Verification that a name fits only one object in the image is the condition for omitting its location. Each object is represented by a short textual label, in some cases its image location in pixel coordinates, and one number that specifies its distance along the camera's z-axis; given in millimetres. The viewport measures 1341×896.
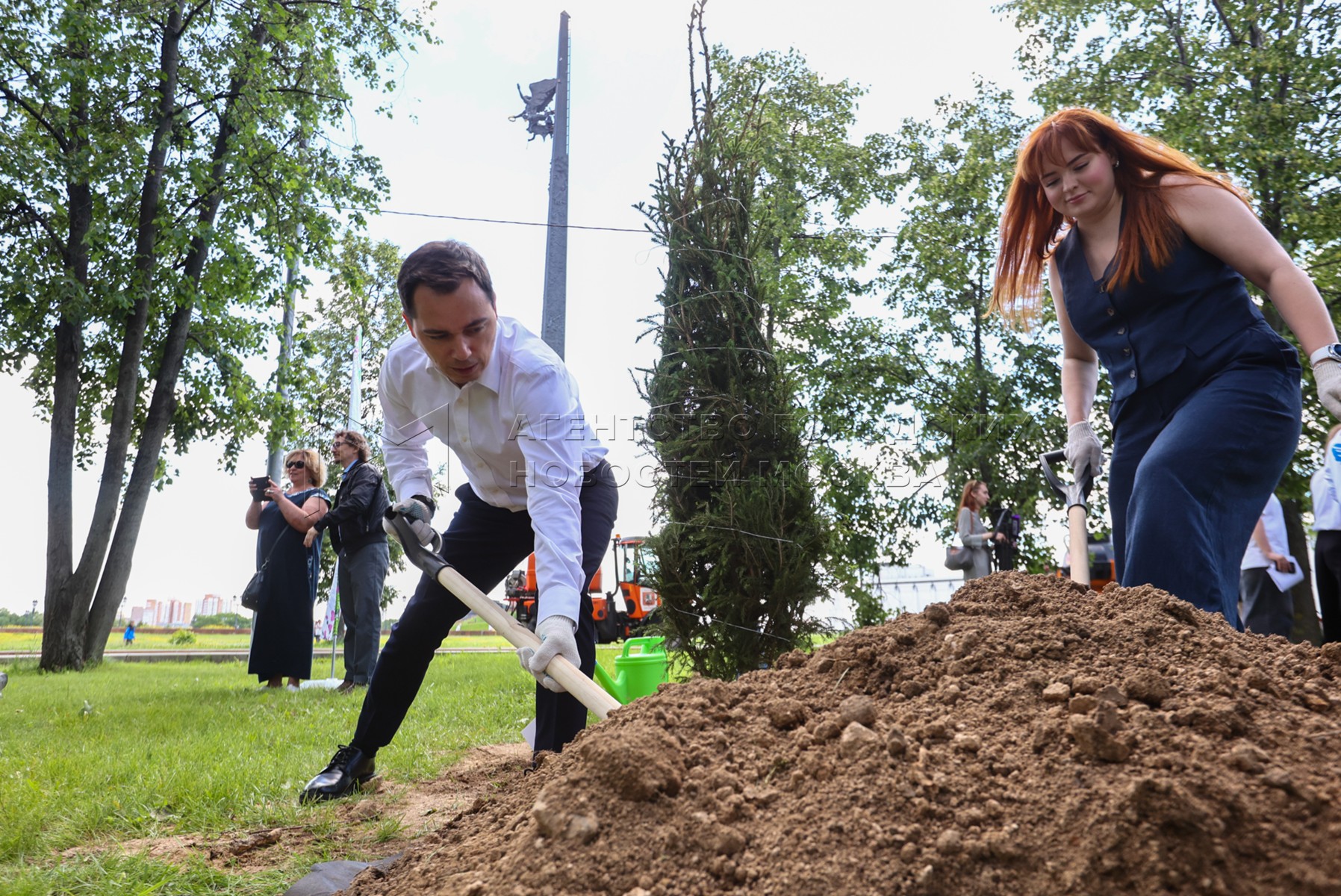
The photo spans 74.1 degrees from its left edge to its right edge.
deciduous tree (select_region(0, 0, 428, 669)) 11000
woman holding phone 6793
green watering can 5227
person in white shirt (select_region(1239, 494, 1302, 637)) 5684
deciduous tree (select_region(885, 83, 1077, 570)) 13516
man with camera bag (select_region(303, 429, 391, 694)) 6516
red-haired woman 2117
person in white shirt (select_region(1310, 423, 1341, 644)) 5289
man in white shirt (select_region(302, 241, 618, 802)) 2650
